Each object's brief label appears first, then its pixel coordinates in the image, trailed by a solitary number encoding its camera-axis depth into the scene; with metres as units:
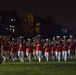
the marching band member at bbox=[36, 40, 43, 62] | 30.73
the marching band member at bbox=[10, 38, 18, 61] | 32.09
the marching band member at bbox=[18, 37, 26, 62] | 30.52
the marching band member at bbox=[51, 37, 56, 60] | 31.84
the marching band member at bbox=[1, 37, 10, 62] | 31.73
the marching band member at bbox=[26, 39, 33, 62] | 31.76
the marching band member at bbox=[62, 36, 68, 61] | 31.32
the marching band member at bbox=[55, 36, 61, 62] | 31.01
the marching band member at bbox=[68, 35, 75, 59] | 31.64
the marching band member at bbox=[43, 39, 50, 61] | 31.00
